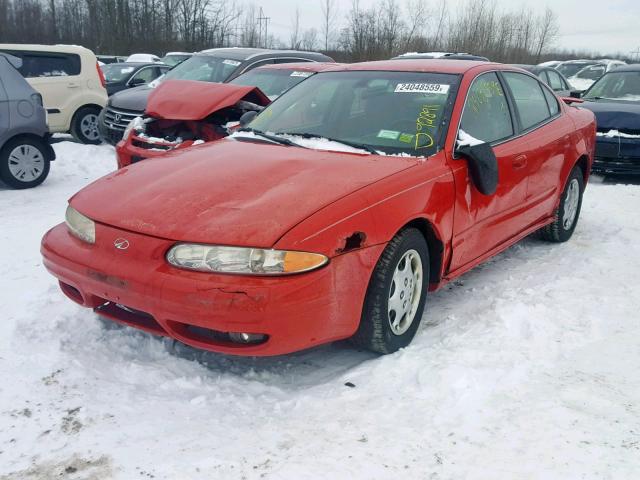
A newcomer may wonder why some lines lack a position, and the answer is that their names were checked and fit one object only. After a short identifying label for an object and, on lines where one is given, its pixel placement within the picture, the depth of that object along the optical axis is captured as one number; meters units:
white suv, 9.88
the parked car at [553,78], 12.47
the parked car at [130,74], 15.39
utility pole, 45.69
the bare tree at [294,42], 43.26
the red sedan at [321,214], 2.62
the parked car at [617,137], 8.02
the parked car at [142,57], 26.05
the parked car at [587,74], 19.63
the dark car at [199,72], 8.93
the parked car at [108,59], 28.40
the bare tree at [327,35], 37.99
